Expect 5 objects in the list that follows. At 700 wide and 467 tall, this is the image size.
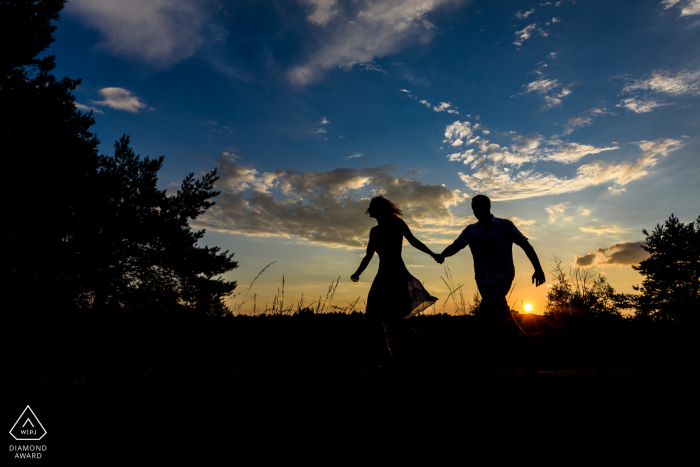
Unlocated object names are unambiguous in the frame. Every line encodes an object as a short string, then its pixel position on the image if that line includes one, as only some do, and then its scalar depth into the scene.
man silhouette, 3.88
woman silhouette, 4.03
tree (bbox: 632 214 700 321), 27.62
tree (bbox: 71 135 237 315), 14.11
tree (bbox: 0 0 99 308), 11.19
